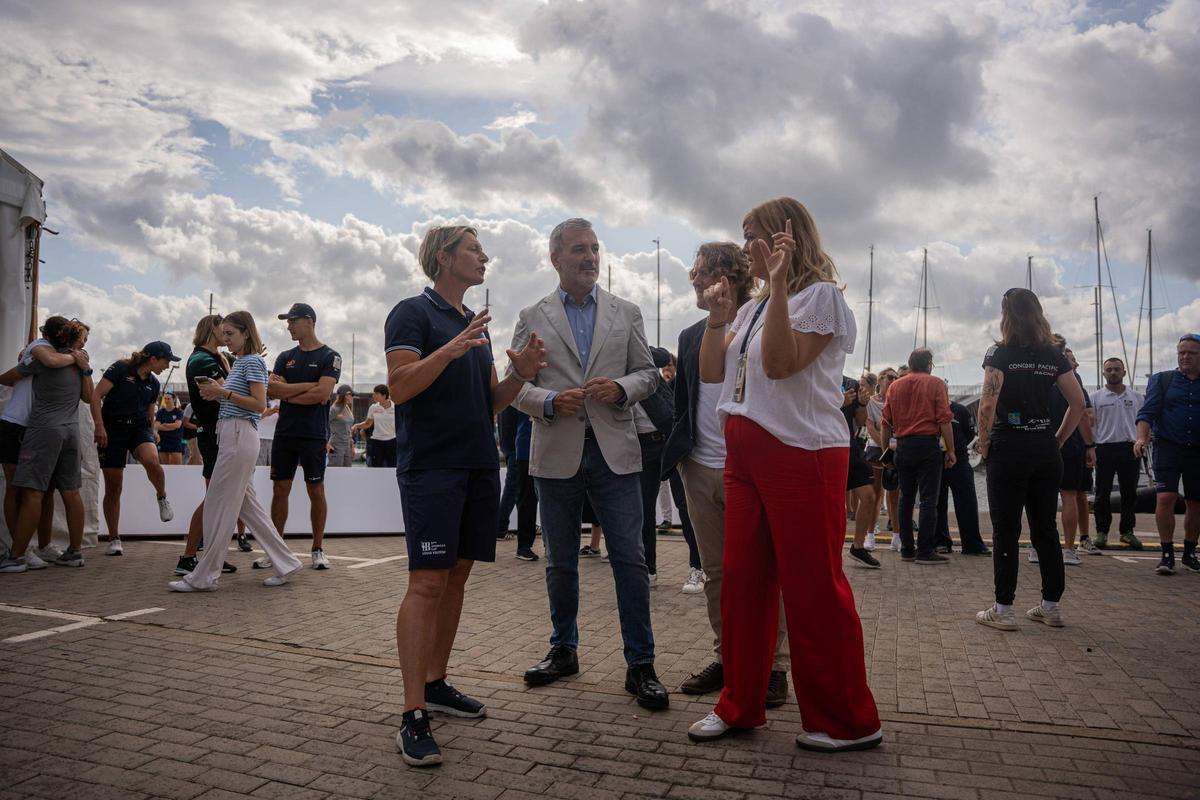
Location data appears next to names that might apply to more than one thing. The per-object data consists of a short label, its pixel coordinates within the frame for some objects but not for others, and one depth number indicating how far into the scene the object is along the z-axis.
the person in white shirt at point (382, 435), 14.63
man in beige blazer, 4.15
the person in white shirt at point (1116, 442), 9.94
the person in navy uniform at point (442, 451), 3.50
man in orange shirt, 8.77
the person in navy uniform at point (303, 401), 7.39
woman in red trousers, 3.35
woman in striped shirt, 6.64
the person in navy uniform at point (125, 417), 8.31
